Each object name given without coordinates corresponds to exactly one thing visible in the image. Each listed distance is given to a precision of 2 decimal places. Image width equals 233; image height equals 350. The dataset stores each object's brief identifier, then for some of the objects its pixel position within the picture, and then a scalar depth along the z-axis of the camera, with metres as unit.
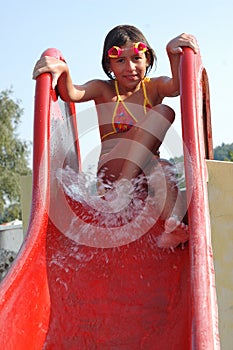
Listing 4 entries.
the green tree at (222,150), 75.46
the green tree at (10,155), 28.63
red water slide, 3.00
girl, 3.85
